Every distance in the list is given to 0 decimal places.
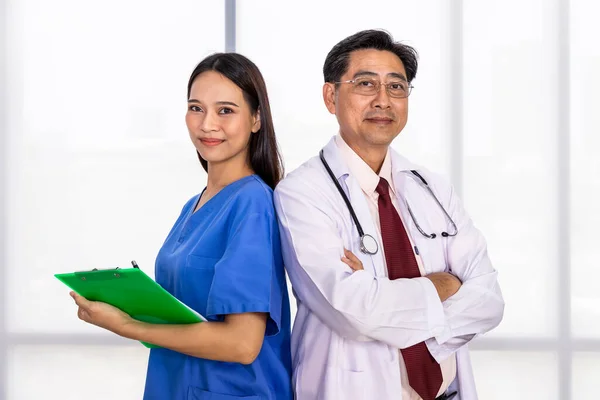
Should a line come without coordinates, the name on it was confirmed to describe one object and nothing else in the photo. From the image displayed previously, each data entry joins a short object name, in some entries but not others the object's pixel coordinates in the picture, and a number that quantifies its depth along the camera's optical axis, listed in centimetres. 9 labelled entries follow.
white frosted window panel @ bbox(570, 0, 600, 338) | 361
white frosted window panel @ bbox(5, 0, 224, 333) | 373
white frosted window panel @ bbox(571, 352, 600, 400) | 366
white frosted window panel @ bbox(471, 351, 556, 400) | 365
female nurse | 160
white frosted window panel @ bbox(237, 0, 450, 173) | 364
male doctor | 167
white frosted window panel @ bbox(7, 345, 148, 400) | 377
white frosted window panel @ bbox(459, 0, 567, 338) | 361
